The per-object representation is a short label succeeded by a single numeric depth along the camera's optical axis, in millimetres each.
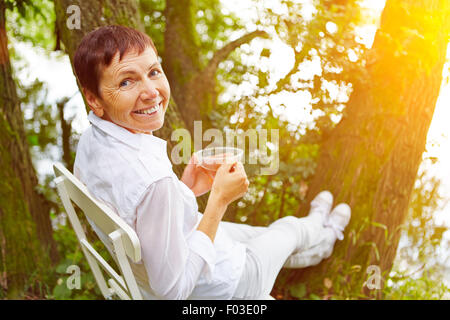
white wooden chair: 1199
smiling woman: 1281
